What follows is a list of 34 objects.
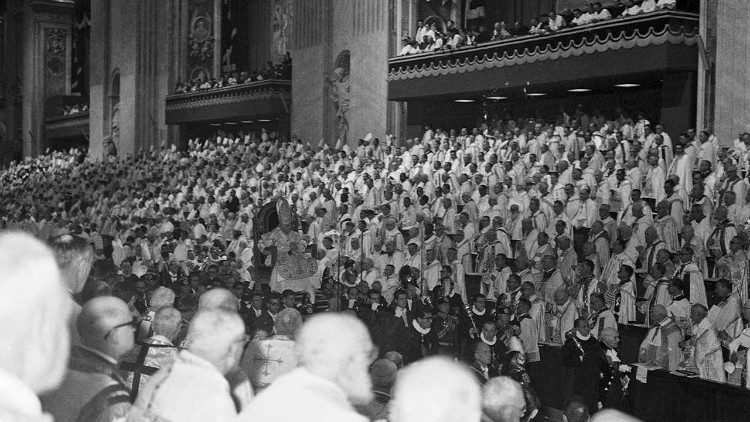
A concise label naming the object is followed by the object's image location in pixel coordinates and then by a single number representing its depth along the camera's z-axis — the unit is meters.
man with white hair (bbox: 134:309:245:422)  3.54
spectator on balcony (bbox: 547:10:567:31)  20.75
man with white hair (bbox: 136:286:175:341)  6.79
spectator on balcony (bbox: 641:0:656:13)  18.86
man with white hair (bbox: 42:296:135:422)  3.69
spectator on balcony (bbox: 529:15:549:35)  21.02
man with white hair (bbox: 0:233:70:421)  2.68
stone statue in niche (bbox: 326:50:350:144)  28.80
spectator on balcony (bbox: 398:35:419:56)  25.12
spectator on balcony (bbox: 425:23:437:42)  24.59
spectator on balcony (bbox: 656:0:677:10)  18.77
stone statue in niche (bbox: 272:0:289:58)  36.01
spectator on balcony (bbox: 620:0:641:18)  19.20
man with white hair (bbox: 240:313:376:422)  3.22
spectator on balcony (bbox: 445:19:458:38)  24.12
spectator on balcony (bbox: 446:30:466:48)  23.58
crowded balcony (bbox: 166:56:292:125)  31.23
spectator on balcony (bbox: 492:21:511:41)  22.20
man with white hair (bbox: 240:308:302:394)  6.90
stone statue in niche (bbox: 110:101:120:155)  40.47
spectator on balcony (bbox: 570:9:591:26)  20.17
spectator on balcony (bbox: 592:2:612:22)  19.72
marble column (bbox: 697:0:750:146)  19.11
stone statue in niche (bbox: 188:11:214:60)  37.81
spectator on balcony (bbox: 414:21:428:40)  25.33
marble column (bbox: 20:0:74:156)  49.09
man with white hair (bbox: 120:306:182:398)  5.36
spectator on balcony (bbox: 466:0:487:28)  28.11
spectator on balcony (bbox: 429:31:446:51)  24.11
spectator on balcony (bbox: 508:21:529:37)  21.90
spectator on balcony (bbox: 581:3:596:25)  20.06
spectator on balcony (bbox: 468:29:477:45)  23.22
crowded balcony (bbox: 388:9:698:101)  18.75
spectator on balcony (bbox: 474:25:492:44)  23.13
